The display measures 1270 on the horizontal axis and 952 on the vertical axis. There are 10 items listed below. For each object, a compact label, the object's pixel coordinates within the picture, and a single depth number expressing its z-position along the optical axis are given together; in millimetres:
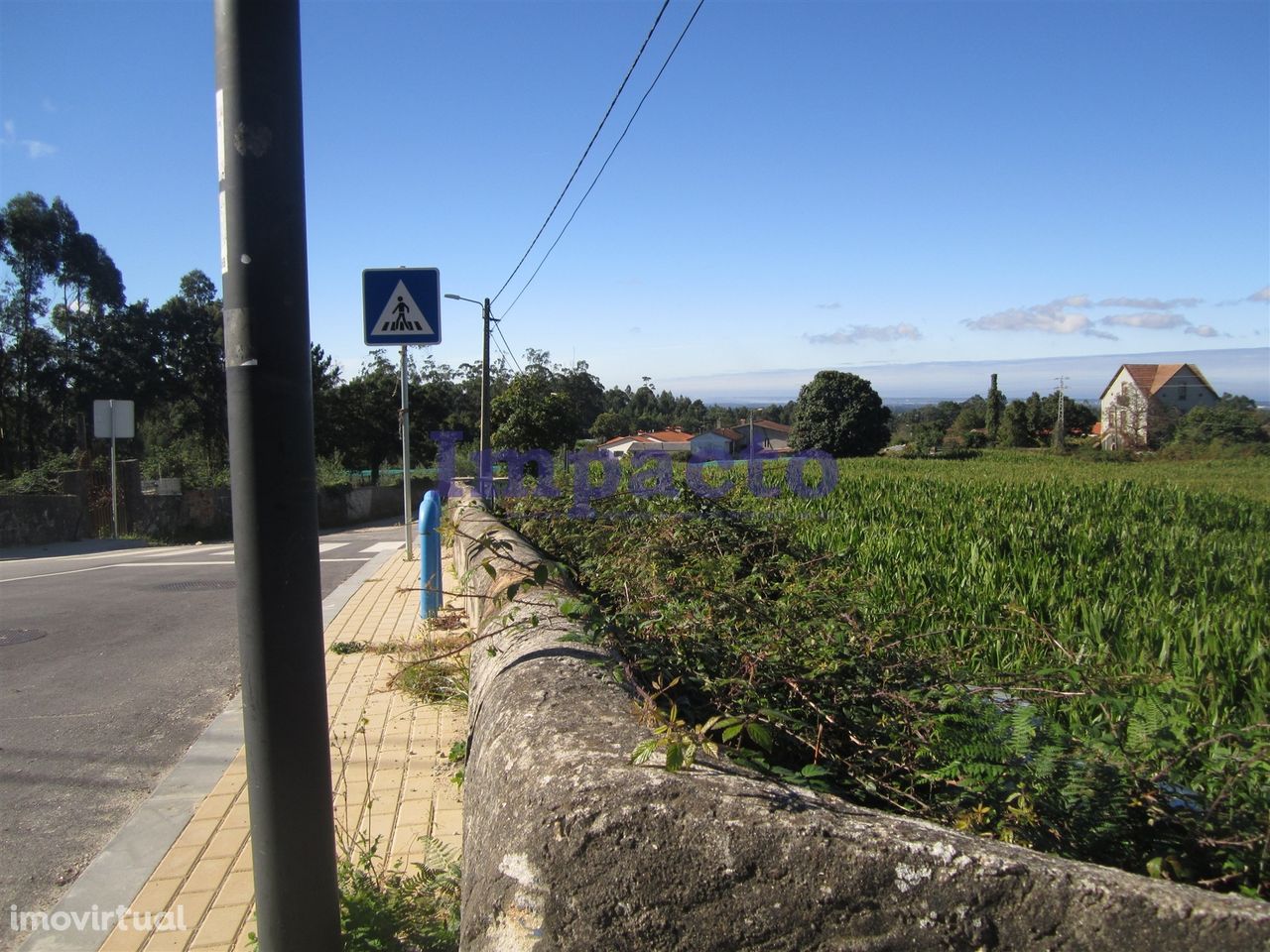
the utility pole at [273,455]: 1938
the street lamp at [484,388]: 26391
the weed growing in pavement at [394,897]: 2350
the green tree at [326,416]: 40500
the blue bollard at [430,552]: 6859
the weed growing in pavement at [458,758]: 3611
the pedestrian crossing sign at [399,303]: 7223
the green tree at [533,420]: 26016
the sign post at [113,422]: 20078
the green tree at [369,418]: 41844
